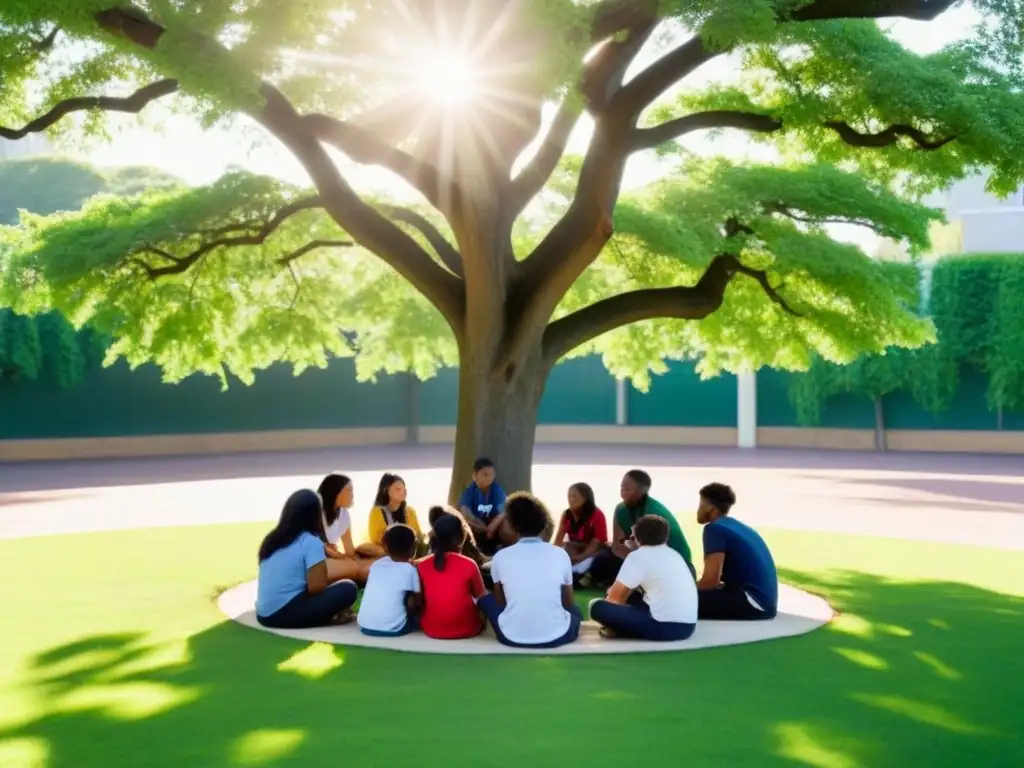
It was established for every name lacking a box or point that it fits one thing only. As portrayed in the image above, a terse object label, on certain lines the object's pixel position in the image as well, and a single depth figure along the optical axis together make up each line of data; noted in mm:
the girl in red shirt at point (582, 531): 11250
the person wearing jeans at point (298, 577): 9016
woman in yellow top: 11164
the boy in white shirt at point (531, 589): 8461
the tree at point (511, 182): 9469
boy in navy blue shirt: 9398
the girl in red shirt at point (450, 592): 8836
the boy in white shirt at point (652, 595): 8570
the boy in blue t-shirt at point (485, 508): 11773
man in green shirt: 10219
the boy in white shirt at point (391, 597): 8891
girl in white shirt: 10703
